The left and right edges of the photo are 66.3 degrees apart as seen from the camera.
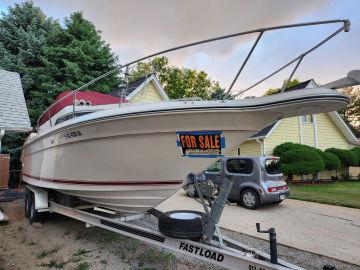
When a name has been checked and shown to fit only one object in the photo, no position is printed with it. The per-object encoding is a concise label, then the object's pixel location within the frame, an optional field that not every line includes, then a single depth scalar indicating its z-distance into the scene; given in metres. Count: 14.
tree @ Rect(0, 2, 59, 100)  16.91
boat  3.07
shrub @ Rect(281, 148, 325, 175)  12.86
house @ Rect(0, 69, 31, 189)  8.69
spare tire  3.33
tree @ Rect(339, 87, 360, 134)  39.84
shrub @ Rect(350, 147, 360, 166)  15.62
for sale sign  3.27
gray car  7.79
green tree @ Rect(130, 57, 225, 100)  32.46
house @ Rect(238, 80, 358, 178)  14.36
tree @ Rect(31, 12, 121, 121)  15.62
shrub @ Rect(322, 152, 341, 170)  14.09
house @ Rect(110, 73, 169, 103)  14.75
